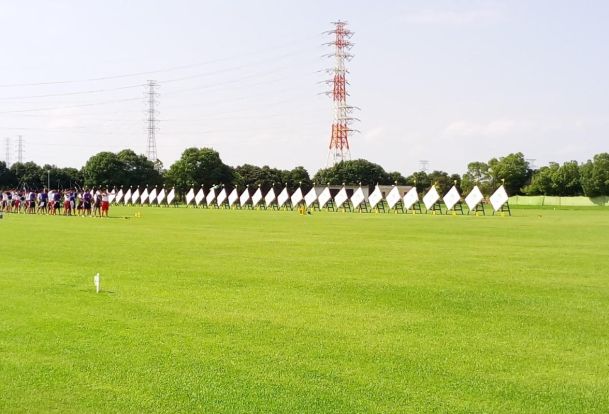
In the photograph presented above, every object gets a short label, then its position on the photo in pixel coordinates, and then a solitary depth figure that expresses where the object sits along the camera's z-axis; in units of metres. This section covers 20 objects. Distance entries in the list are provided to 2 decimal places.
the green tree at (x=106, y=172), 129.38
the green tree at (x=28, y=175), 147.75
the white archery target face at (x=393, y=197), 71.51
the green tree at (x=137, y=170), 131.25
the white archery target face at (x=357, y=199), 76.12
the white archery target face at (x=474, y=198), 63.47
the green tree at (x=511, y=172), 124.75
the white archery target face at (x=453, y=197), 65.31
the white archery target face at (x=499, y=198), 61.09
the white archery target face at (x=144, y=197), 109.75
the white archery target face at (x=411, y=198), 69.88
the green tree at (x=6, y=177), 147.00
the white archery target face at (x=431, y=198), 67.75
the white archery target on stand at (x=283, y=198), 85.25
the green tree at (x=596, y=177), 104.50
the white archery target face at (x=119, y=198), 116.50
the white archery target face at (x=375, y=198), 72.38
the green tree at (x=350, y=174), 130.50
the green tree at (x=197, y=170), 126.94
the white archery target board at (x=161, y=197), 104.56
